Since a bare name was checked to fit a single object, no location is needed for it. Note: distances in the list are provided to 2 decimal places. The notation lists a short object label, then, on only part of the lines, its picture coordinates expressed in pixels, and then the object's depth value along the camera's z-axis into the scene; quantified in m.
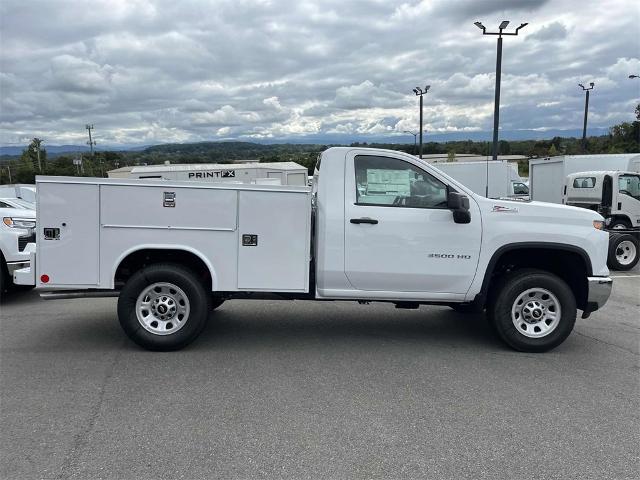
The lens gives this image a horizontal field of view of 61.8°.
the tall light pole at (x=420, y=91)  40.88
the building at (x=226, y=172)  32.62
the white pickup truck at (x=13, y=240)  7.82
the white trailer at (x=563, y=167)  18.39
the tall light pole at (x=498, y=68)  20.67
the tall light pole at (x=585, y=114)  41.03
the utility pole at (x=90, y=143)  79.94
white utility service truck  5.31
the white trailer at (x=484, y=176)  22.47
